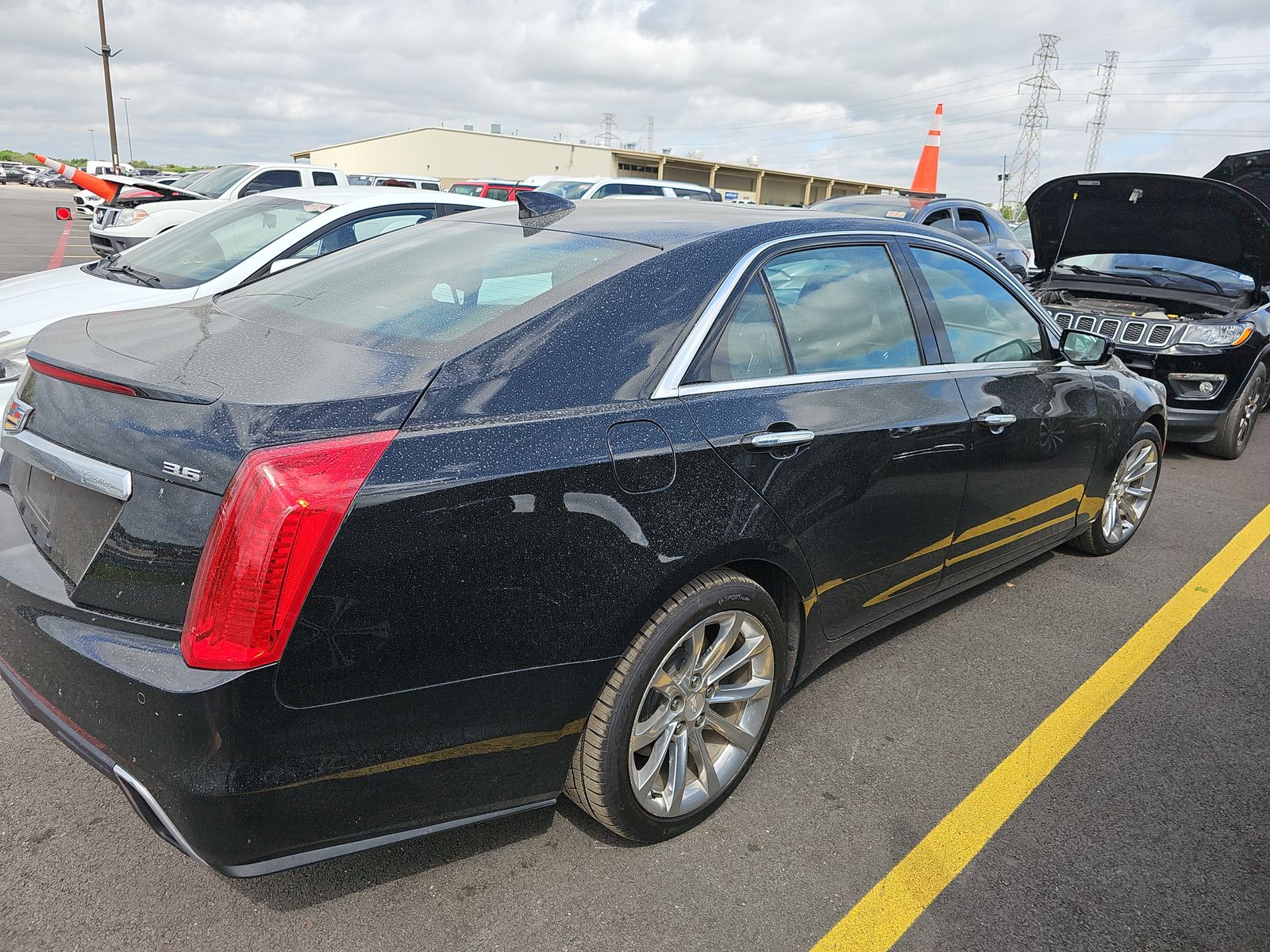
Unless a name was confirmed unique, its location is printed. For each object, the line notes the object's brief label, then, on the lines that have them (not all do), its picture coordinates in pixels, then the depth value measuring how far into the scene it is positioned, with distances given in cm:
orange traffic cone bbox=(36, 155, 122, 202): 898
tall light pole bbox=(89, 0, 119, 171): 3569
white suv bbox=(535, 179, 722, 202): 1628
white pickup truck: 878
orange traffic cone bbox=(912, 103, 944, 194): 2781
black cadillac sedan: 174
